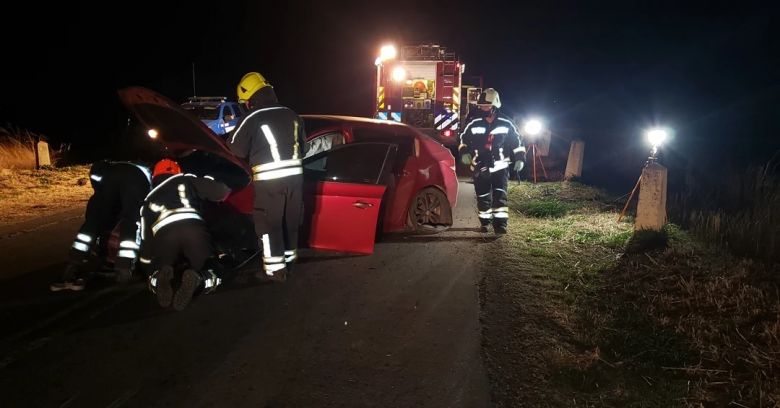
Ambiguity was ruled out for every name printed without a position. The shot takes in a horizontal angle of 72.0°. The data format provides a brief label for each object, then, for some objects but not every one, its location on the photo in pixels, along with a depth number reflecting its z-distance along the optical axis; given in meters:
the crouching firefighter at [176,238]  4.20
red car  4.77
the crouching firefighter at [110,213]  4.59
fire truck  16.22
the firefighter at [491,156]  7.08
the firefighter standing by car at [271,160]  4.79
